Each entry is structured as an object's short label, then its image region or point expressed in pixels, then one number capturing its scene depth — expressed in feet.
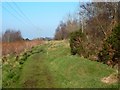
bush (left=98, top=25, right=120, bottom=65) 35.63
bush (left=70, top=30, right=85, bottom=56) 54.65
